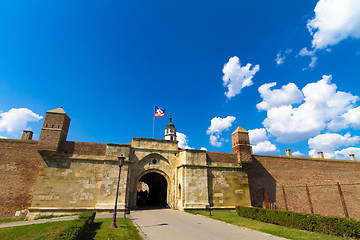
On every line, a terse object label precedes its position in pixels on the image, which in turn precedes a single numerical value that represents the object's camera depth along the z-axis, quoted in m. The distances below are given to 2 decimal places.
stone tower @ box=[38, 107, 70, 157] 15.71
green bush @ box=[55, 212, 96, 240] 6.53
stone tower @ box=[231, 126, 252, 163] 20.25
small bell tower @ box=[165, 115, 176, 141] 40.88
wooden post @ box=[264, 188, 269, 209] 19.33
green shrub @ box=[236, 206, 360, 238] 8.42
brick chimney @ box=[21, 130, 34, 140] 18.19
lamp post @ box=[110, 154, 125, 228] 10.20
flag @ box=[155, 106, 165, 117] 23.97
